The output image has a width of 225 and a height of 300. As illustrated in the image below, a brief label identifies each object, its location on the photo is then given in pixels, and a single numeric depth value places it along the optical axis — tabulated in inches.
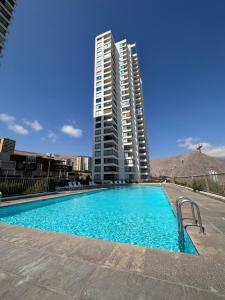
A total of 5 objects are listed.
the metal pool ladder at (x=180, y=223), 128.4
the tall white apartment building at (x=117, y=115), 1675.7
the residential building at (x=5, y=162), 1040.0
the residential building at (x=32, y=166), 1211.9
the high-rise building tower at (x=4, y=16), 1178.6
